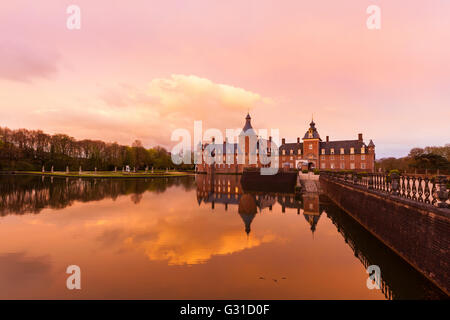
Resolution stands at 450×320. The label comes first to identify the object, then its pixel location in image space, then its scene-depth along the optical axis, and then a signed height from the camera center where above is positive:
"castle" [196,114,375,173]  61.57 +3.48
